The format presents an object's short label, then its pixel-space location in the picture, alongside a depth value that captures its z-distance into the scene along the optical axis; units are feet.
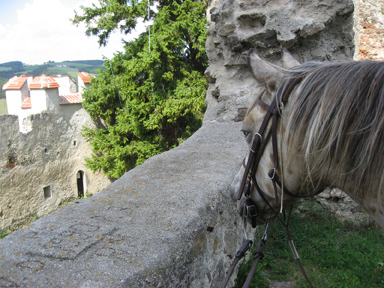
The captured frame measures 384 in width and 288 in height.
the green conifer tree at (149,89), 42.19
